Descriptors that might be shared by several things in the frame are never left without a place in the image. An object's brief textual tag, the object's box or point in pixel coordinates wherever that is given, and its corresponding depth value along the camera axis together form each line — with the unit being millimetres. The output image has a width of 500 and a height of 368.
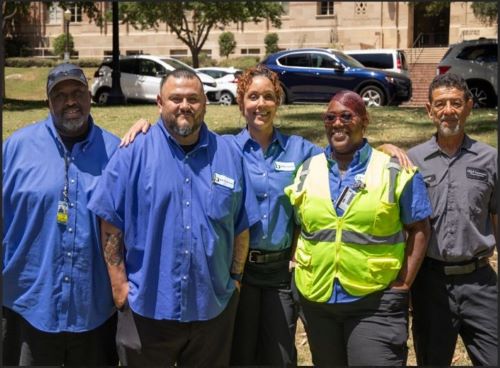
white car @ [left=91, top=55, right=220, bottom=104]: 21188
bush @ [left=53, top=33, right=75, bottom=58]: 51644
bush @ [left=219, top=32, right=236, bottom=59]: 48688
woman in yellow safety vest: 3541
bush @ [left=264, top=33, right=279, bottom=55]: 47875
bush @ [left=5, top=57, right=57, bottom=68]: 45562
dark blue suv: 18172
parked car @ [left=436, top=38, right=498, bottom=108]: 16094
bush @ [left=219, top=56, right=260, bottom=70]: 42906
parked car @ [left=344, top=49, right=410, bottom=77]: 24281
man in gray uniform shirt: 3736
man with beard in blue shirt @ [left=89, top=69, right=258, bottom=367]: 3406
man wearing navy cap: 3523
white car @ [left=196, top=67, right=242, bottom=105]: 22750
